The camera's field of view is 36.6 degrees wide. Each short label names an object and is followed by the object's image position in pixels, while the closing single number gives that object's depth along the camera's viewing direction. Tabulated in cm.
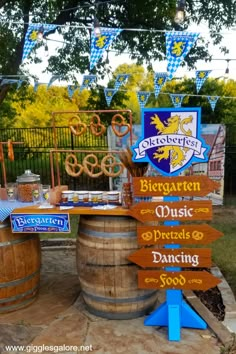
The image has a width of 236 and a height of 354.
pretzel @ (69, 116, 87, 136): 351
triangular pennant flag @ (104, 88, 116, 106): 832
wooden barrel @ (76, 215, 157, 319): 313
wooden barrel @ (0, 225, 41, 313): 333
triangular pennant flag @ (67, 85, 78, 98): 807
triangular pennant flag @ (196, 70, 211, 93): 606
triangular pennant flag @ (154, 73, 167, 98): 659
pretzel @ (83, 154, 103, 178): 337
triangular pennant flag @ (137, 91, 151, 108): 778
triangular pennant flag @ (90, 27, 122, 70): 493
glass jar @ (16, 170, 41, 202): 363
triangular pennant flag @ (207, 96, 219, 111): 723
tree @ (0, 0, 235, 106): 917
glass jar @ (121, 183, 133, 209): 320
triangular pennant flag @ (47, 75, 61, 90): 736
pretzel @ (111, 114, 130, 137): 334
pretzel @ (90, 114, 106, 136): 346
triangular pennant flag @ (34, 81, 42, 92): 783
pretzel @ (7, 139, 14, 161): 369
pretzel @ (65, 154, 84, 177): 348
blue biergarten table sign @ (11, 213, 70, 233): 324
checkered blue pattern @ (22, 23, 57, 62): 524
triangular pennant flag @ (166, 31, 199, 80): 459
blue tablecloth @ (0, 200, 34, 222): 330
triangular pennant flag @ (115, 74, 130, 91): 694
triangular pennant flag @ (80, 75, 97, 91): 720
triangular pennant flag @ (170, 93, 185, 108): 787
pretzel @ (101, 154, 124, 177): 333
